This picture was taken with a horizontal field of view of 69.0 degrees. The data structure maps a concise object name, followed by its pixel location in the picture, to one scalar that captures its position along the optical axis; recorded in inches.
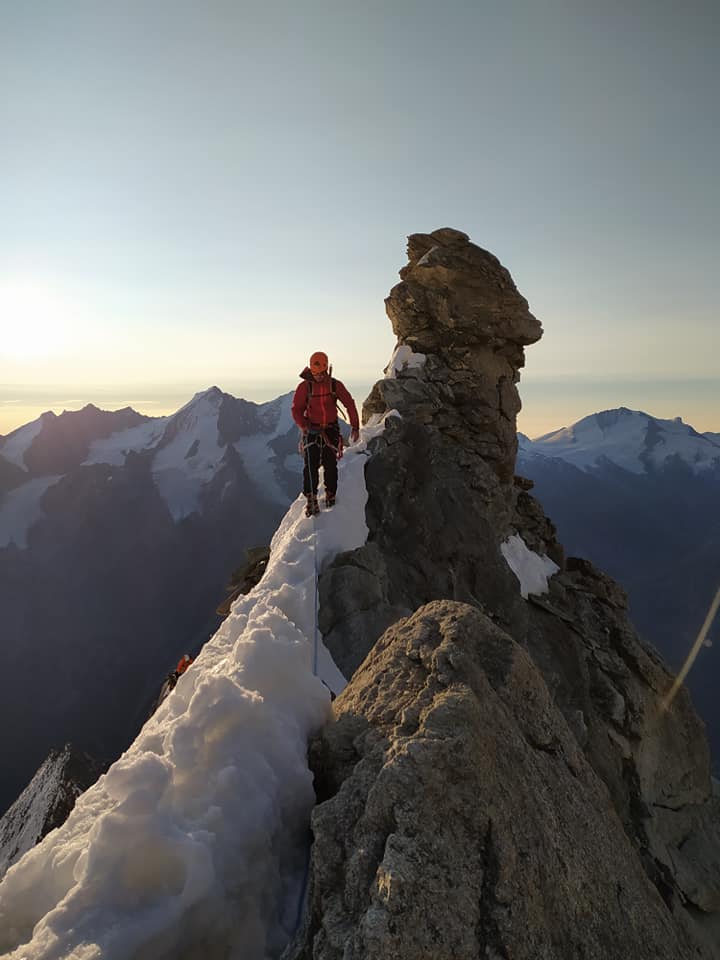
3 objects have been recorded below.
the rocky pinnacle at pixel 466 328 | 887.1
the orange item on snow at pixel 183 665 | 518.9
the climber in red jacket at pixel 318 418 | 527.2
